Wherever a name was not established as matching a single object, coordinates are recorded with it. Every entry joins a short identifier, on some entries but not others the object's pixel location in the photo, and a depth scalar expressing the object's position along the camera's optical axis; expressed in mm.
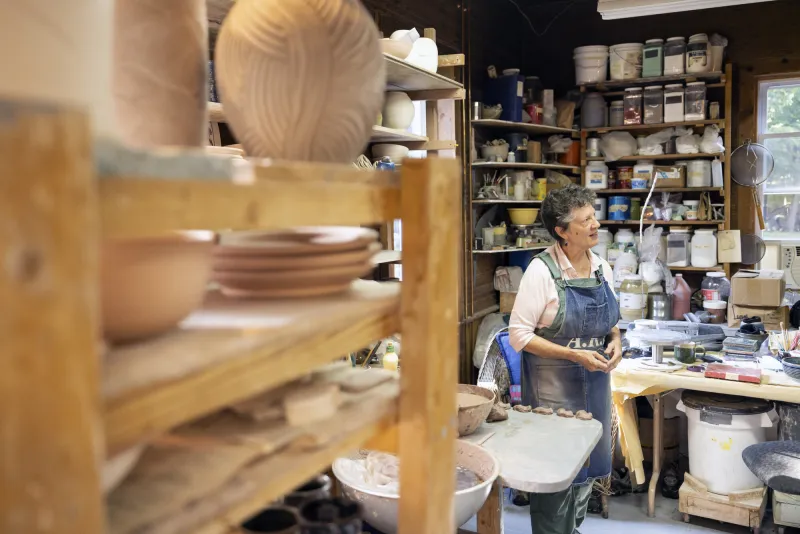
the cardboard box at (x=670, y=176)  5465
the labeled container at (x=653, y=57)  5461
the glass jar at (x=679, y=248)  5477
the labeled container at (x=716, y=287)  5074
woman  3150
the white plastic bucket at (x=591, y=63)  5641
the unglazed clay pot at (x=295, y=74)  844
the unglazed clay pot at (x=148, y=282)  589
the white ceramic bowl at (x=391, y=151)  3301
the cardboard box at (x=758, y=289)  4434
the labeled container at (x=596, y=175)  5781
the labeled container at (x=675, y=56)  5387
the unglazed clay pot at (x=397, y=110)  3209
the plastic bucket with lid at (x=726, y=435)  3547
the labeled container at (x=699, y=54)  5312
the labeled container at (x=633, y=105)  5590
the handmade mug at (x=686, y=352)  3791
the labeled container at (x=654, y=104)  5508
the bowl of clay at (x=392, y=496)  1573
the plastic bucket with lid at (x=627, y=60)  5594
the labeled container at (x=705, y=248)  5383
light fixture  3959
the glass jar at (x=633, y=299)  5156
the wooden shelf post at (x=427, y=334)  860
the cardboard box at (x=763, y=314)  4535
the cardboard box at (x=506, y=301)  5695
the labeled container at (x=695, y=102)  5344
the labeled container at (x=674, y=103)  5402
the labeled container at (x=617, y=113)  5766
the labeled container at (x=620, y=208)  5719
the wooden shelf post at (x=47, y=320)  384
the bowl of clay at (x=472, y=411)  2359
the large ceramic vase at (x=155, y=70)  820
